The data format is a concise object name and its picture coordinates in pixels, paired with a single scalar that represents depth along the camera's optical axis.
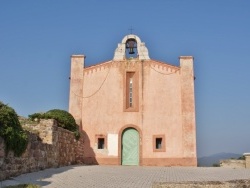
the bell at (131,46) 26.37
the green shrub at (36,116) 18.06
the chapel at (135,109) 23.88
